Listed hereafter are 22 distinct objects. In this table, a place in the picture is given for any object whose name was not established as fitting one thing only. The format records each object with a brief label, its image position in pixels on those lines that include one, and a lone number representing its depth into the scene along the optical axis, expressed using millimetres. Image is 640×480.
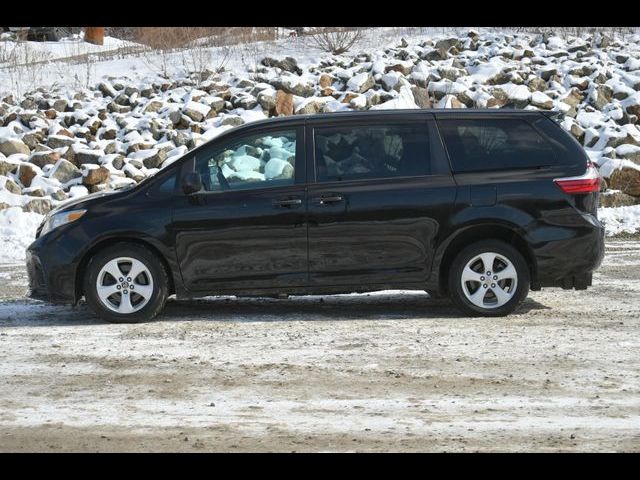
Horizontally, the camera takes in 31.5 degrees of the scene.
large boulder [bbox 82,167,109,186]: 17516
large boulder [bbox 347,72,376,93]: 20859
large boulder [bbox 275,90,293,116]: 20312
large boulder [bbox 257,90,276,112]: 20375
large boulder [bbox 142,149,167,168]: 18453
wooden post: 26812
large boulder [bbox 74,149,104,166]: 18406
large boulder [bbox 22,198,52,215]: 16359
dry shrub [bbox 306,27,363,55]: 23375
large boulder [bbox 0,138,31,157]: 18797
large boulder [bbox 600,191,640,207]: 16797
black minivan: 9375
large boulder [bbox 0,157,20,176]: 18014
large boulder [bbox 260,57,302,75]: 22156
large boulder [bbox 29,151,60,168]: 18398
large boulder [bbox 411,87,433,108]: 20672
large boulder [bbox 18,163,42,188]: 17672
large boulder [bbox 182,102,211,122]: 19984
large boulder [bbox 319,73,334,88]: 21194
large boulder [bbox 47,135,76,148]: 19016
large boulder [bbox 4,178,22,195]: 17125
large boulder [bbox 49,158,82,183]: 17859
